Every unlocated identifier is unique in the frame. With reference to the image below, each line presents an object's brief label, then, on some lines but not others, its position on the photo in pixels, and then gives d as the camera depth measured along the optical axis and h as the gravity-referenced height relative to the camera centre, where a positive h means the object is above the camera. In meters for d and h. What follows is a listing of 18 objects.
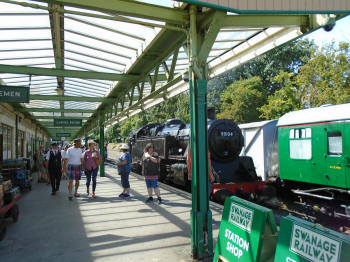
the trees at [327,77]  16.22 +3.59
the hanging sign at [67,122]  16.10 +1.06
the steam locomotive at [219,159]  8.64 -0.64
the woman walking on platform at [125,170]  8.41 -0.82
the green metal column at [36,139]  23.77 +0.17
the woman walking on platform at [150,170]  7.73 -0.75
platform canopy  4.34 +1.95
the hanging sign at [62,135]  28.31 +0.62
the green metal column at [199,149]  4.30 -0.12
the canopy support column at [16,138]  13.71 +0.15
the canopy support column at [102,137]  14.53 +0.21
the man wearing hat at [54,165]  9.52 -0.76
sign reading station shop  3.18 -1.05
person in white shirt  8.48 -0.57
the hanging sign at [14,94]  7.53 +1.22
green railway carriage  7.60 -0.19
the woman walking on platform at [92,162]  8.62 -0.60
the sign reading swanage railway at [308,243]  2.37 -0.90
